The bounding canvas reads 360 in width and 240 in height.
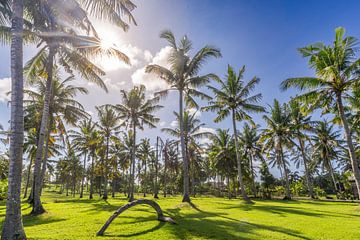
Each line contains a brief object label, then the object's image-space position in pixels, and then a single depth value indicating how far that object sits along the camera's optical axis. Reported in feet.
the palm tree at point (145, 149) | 123.24
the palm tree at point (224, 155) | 105.19
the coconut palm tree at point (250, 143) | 109.81
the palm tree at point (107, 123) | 88.94
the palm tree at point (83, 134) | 97.09
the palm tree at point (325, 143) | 97.30
